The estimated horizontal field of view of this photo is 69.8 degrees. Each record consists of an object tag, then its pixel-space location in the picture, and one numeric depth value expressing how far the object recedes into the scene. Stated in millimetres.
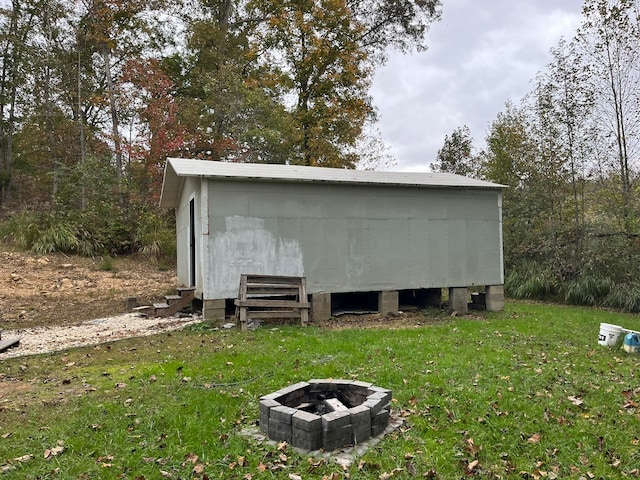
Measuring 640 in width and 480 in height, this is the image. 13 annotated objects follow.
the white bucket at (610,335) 6500
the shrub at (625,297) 10914
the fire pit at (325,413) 3139
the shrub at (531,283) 12797
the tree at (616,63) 11930
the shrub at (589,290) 11778
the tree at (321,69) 18047
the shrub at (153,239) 14266
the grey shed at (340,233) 8078
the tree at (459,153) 20297
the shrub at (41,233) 12594
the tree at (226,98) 16875
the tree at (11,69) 18089
